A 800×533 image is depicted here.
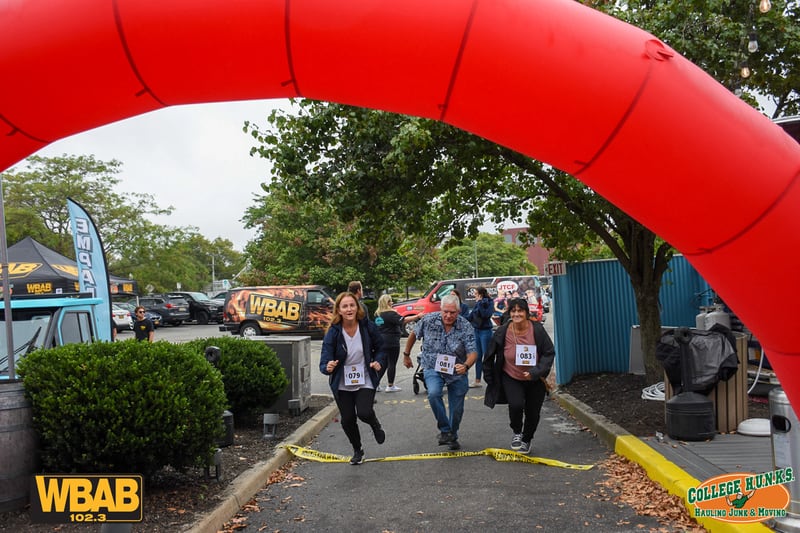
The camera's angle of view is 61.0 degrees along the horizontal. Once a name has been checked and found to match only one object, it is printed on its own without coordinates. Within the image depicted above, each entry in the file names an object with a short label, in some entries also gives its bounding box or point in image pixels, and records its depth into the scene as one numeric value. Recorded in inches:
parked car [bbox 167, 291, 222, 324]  1692.9
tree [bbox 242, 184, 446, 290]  1397.6
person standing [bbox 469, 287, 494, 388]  502.3
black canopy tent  697.6
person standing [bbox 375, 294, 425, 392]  474.0
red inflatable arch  119.8
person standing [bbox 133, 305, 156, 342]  712.4
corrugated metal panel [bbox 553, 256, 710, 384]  517.0
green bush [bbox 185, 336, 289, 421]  343.6
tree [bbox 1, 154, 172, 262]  1473.9
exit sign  495.8
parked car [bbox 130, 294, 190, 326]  1649.9
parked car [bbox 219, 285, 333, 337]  1085.8
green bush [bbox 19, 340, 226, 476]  204.2
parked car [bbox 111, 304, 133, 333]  1482.3
